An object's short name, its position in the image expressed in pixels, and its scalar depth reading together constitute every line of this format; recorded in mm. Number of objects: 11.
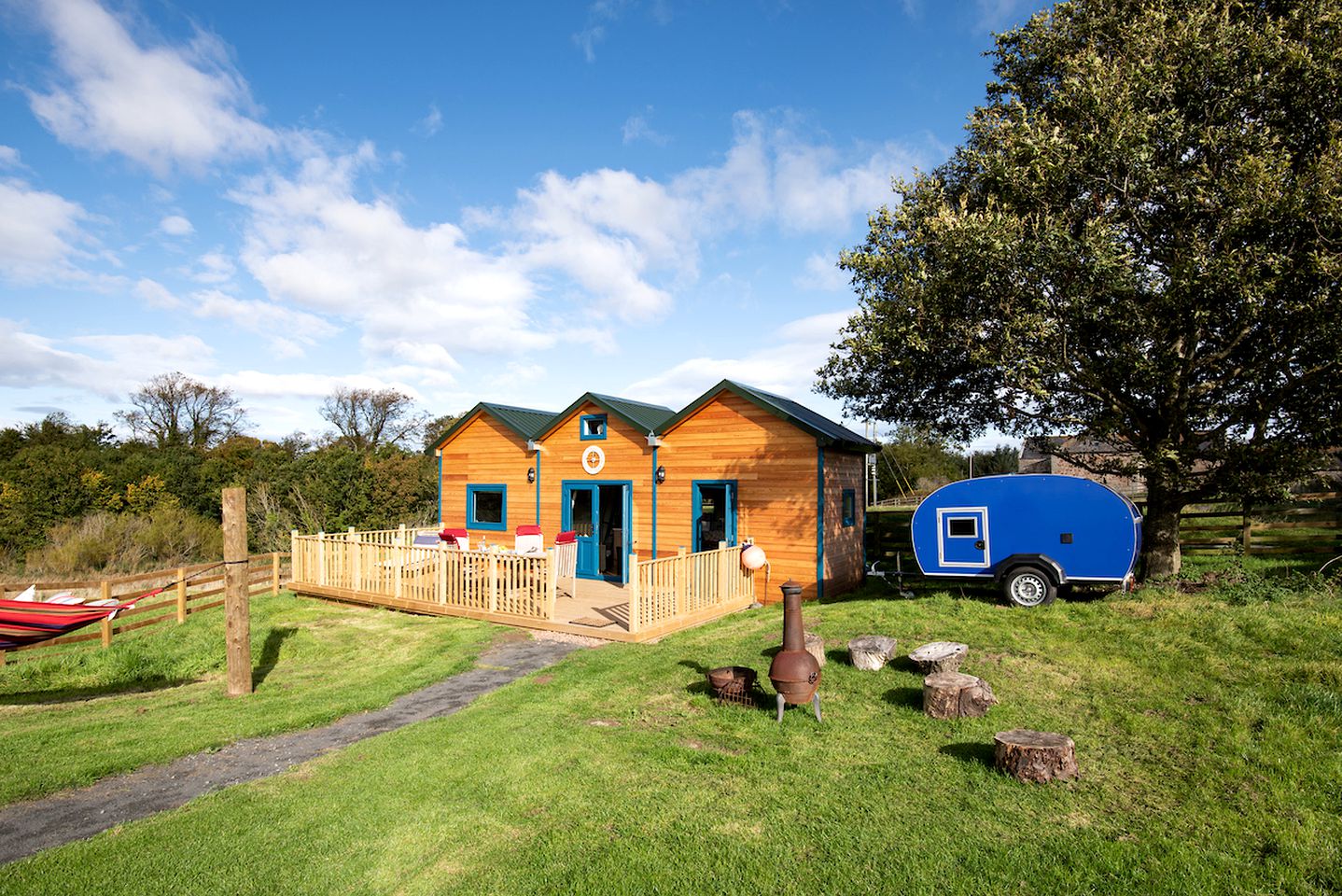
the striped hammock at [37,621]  8023
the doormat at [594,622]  11188
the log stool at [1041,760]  5012
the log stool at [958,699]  6395
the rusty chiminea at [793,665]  6438
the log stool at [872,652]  7984
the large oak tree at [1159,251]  8867
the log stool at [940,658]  7332
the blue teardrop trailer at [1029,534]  9961
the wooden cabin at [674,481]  13461
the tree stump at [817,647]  8016
